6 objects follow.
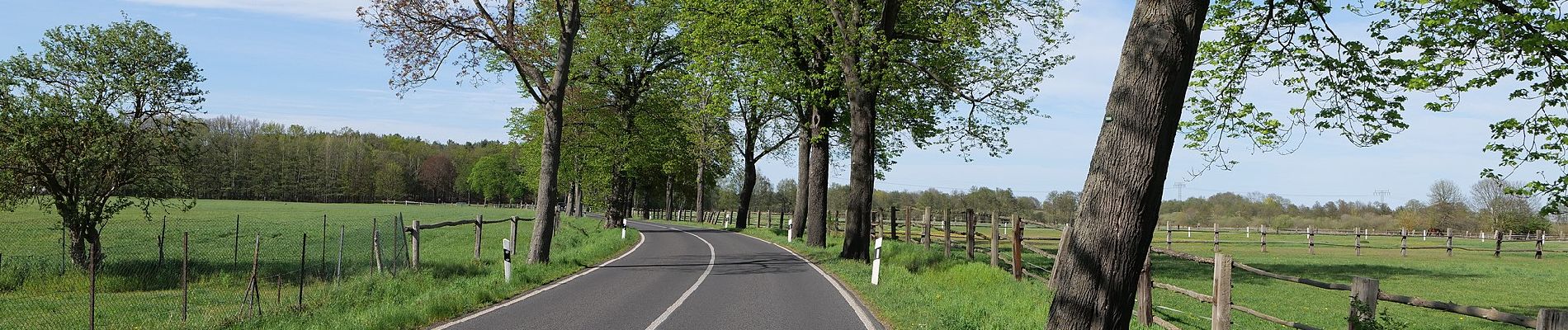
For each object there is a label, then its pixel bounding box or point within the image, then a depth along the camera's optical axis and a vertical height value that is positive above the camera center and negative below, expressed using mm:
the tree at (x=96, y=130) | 17312 +639
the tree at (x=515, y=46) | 18312 +2771
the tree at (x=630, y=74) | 34906 +4606
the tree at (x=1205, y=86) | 6516 +1258
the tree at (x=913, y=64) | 20438 +3196
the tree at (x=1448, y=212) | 76500 +447
